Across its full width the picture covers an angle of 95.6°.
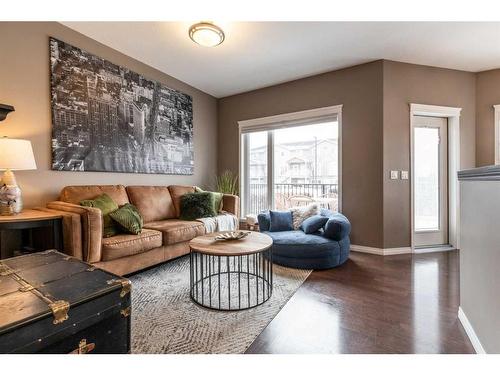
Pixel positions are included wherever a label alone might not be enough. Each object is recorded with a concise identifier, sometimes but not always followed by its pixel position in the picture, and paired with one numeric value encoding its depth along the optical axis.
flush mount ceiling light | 2.29
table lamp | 1.85
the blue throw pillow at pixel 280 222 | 3.14
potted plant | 4.29
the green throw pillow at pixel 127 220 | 2.36
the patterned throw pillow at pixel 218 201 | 3.55
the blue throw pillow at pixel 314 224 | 2.86
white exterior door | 3.46
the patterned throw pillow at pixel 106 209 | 2.32
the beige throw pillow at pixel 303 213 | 3.23
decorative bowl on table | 2.09
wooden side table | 1.76
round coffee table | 1.81
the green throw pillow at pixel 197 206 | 3.22
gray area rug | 1.39
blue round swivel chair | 2.58
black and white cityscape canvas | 2.47
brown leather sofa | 1.96
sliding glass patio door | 3.79
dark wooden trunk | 0.67
